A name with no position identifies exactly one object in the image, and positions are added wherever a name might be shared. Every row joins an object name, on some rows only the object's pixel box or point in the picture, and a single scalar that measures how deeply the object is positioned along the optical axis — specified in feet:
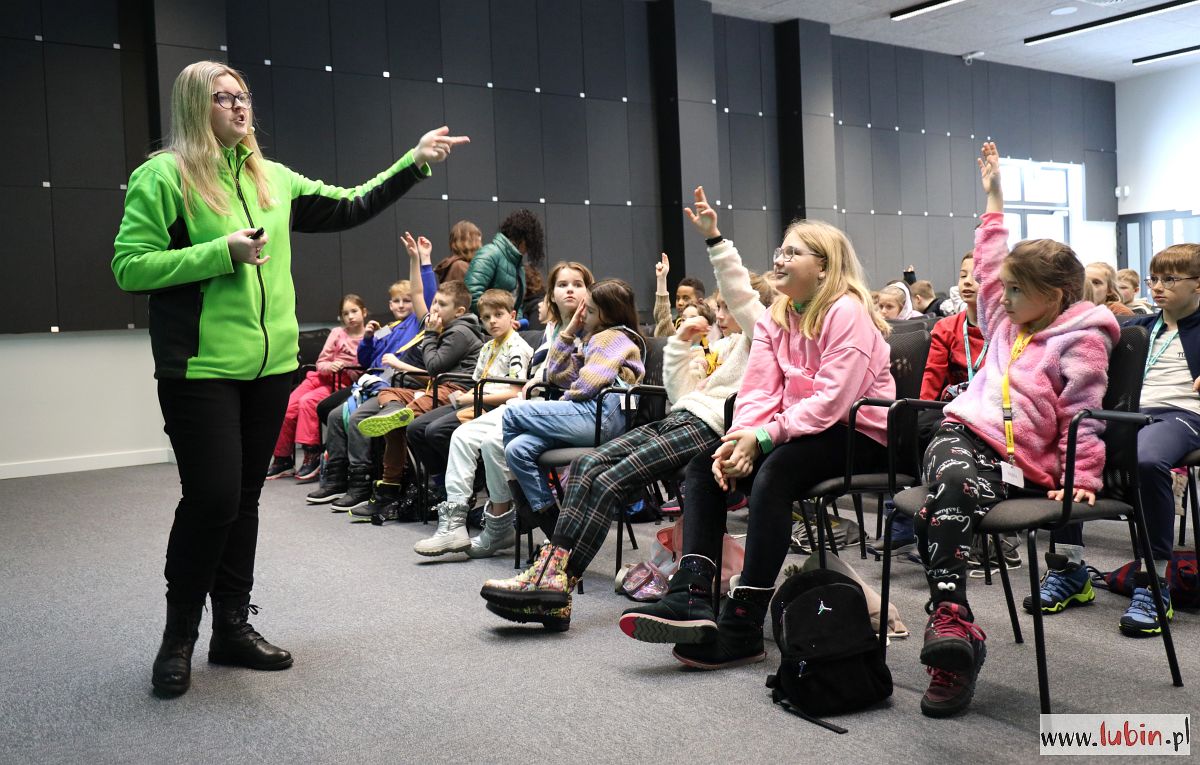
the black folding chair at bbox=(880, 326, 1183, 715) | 6.83
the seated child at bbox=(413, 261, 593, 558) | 12.40
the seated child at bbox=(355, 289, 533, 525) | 13.92
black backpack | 6.95
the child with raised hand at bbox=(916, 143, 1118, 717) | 6.97
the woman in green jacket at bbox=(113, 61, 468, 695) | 7.48
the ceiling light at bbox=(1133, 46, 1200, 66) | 37.04
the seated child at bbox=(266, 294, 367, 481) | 19.16
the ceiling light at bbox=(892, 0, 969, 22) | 29.30
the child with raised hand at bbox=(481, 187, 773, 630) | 9.07
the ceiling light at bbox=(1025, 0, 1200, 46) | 30.89
